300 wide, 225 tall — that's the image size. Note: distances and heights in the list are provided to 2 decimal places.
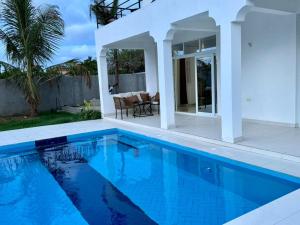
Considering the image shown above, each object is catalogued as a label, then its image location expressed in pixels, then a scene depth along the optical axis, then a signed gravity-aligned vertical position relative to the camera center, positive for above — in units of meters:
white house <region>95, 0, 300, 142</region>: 6.70 +0.83
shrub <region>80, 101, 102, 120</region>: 13.30 -1.16
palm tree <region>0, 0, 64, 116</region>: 12.90 +2.48
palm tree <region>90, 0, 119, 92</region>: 17.92 +4.47
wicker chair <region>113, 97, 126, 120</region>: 12.21 -0.68
